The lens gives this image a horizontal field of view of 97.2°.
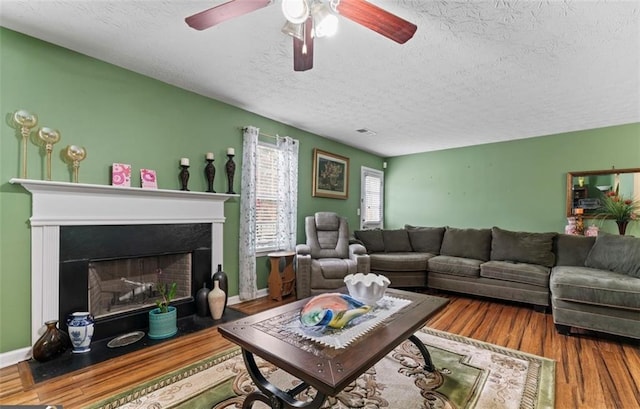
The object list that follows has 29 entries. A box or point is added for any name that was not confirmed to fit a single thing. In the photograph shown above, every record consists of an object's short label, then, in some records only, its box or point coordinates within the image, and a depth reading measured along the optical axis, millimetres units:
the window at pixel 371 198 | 5504
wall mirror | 3701
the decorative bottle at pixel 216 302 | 2803
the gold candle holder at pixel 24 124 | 1984
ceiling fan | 1340
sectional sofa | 2506
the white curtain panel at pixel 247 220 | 3367
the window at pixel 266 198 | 3666
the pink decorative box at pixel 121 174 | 2426
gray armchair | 3406
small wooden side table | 3504
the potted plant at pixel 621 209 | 3633
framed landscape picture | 4426
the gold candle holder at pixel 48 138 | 2069
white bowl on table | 1763
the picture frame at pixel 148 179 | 2590
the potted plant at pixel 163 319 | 2398
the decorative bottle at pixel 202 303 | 2836
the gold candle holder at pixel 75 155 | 2199
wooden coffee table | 1089
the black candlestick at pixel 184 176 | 2840
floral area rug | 1625
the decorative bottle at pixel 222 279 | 2928
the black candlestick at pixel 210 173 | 3037
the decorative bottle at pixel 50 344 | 1978
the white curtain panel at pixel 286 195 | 3836
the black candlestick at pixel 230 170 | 3220
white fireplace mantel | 2053
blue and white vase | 2092
